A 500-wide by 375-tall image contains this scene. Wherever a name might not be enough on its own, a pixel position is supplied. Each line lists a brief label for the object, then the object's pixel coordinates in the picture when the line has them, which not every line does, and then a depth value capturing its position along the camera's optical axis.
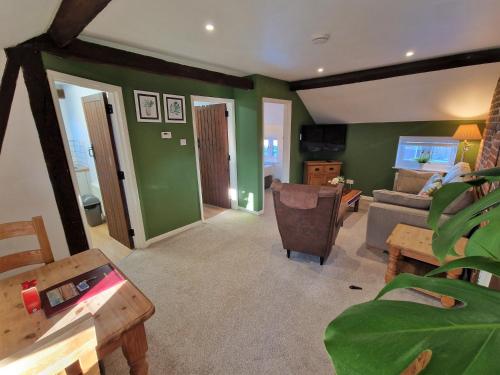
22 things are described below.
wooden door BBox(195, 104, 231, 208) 3.94
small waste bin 3.54
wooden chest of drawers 4.91
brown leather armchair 2.11
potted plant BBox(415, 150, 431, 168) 4.18
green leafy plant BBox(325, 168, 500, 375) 0.27
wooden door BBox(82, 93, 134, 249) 2.59
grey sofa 2.21
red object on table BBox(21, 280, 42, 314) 1.00
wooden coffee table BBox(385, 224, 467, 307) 1.86
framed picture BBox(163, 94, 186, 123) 2.89
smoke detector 2.02
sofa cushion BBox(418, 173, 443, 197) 2.73
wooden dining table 0.91
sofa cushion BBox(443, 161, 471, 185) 2.76
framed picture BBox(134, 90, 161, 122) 2.63
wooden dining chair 1.31
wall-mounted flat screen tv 4.77
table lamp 3.34
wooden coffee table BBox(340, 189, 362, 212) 3.38
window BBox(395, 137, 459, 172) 4.04
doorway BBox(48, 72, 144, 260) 2.45
